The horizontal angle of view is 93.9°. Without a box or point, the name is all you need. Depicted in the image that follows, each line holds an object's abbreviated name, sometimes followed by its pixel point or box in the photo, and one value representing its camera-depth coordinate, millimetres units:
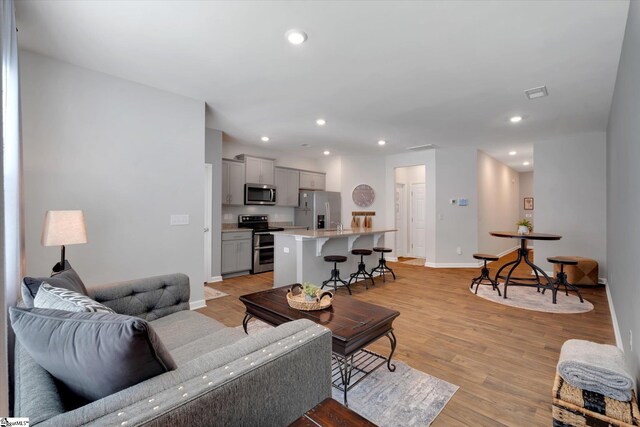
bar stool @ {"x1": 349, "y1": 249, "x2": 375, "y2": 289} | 4996
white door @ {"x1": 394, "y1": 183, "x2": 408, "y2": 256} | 7988
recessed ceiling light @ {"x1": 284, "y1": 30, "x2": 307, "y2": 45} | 2341
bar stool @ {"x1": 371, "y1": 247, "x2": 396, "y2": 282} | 5453
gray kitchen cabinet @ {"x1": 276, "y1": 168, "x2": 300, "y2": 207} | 6910
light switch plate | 3547
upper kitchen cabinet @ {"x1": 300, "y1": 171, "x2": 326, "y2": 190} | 7441
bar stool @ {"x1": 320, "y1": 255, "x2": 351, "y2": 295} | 4488
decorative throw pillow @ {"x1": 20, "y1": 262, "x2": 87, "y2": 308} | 1429
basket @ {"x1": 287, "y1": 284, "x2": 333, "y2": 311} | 2314
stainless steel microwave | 6191
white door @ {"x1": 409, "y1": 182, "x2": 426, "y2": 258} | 8195
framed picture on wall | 10016
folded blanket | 1502
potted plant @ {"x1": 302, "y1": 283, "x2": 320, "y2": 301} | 2336
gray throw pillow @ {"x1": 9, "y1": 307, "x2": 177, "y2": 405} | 901
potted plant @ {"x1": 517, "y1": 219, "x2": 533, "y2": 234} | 4461
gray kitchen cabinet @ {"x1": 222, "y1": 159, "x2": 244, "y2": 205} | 5855
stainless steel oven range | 6052
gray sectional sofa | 793
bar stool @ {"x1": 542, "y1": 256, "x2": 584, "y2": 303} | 4172
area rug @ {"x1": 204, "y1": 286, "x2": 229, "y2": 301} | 4332
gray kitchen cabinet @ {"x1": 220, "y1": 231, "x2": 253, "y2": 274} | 5562
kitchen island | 4434
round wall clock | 7668
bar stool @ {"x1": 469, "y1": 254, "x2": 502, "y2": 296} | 4568
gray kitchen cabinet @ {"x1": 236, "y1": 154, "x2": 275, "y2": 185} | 6246
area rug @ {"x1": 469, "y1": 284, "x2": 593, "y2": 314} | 3855
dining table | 4066
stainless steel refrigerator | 7238
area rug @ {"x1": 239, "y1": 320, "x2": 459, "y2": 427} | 1849
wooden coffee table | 1910
